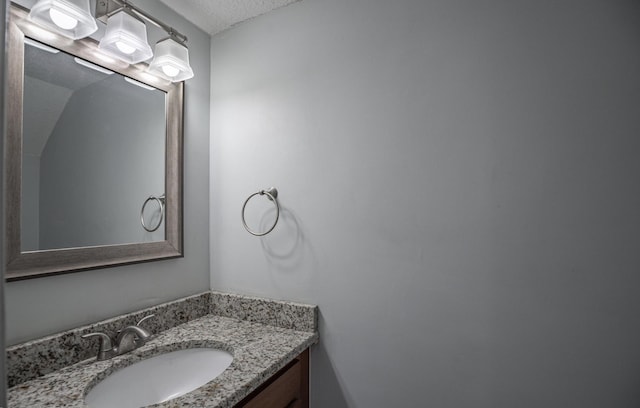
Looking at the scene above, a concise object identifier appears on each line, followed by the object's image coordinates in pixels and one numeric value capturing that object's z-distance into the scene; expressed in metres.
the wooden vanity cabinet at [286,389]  0.98
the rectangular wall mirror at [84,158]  0.92
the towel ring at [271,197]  1.36
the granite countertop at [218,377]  0.82
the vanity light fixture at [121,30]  0.92
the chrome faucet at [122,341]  1.04
